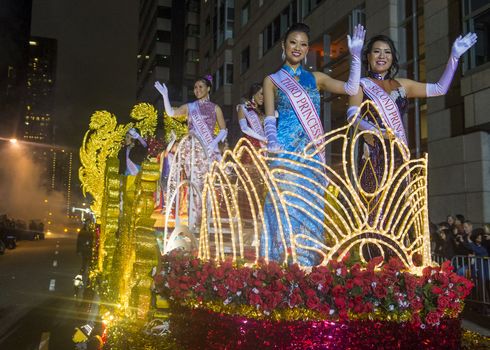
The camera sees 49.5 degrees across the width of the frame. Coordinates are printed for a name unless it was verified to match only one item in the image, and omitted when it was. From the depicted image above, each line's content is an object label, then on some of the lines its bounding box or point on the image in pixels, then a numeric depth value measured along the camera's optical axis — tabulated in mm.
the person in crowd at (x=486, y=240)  9872
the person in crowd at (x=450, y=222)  10759
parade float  3340
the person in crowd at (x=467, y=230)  10217
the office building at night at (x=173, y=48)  51375
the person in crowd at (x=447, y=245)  9672
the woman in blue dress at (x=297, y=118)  4750
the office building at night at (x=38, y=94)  148375
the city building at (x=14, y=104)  99400
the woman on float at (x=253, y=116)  9992
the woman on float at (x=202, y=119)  9508
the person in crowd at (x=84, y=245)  10607
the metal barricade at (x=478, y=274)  8804
